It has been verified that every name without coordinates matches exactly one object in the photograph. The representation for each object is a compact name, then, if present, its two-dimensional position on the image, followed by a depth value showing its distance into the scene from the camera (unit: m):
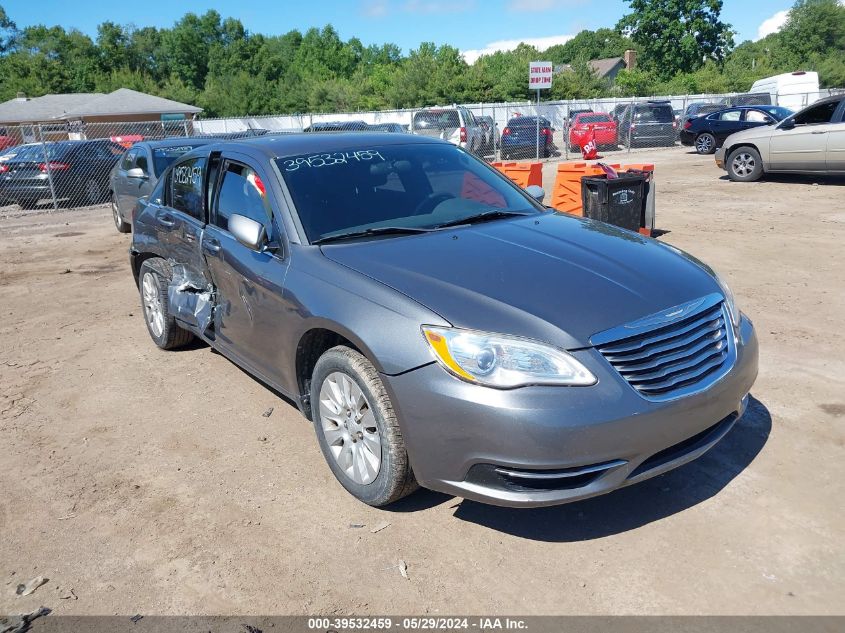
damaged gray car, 2.78
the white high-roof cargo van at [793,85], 34.78
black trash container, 8.46
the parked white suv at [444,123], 22.39
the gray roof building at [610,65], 87.62
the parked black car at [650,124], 26.81
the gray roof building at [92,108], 43.31
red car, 26.44
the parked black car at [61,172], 16.22
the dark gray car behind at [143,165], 10.23
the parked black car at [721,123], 20.66
